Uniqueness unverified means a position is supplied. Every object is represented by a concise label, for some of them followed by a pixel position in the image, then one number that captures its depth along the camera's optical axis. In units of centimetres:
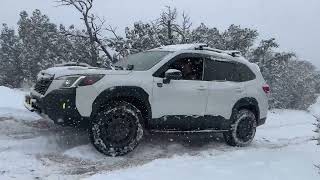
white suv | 703
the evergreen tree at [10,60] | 4025
